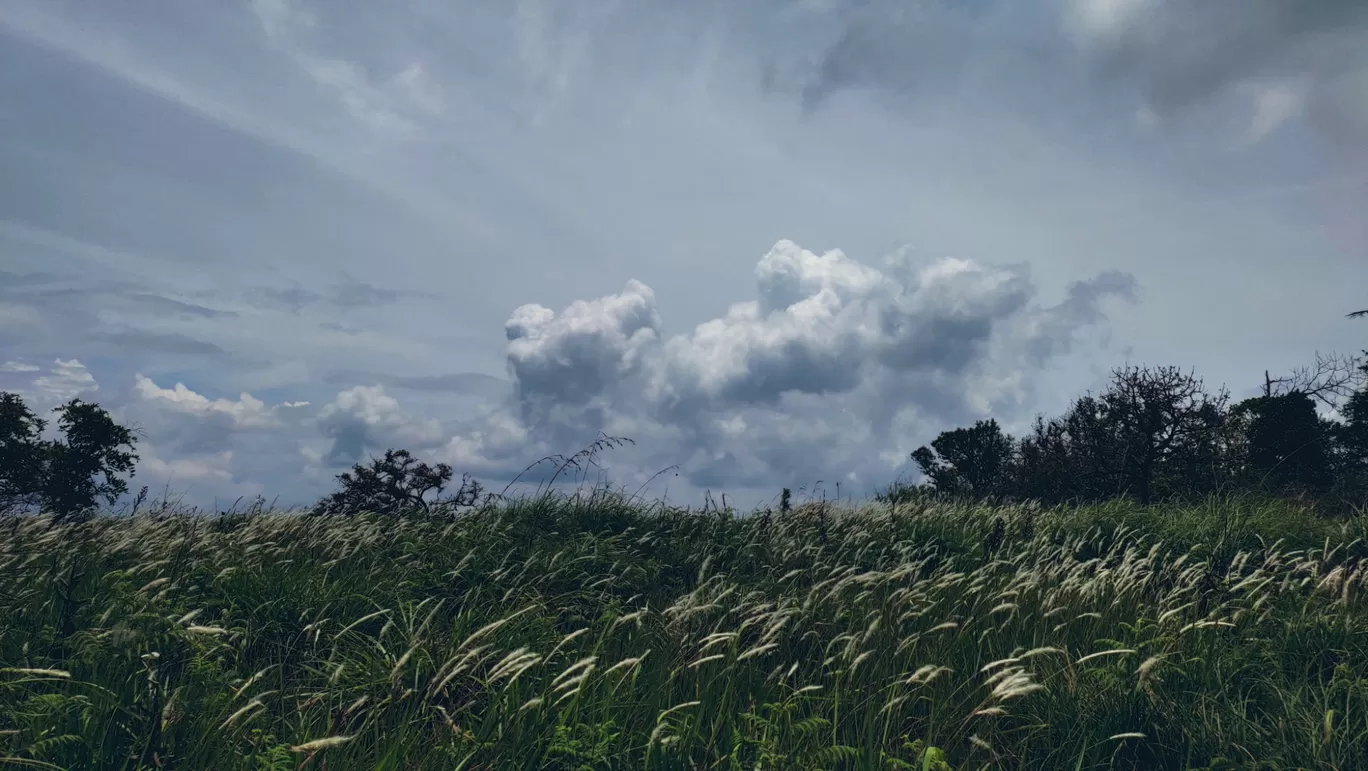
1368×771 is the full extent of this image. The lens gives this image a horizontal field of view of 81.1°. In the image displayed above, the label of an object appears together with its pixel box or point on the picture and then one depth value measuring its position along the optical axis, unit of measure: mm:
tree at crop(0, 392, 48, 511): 22359
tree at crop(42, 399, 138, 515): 23250
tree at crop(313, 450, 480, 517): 19766
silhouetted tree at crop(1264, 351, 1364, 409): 21531
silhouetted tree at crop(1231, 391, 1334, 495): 23406
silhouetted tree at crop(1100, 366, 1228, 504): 21781
